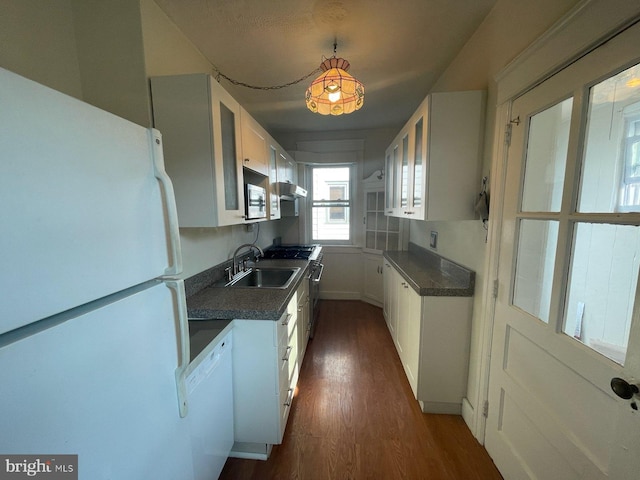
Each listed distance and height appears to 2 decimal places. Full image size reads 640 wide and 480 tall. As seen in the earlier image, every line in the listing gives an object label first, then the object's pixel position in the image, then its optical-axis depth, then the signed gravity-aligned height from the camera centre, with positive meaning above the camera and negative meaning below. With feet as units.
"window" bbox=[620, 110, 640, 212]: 2.59 +0.54
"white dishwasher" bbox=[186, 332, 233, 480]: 3.47 -3.09
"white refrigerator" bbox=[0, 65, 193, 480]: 1.44 -0.55
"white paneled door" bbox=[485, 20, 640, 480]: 2.63 -0.80
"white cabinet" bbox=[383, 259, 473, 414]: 5.78 -3.28
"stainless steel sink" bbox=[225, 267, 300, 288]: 7.66 -2.01
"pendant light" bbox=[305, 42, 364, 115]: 5.29 +2.70
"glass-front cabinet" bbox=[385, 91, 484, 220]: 5.41 +1.32
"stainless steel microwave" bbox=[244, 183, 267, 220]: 6.06 +0.26
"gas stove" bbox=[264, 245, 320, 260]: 9.87 -1.70
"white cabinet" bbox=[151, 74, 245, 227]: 4.42 +1.31
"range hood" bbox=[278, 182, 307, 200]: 9.17 +0.85
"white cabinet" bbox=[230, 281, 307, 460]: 4.64 -3.30
